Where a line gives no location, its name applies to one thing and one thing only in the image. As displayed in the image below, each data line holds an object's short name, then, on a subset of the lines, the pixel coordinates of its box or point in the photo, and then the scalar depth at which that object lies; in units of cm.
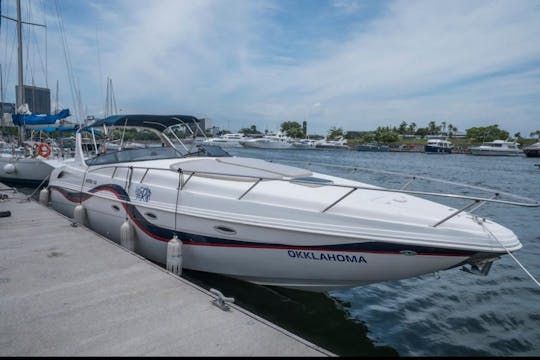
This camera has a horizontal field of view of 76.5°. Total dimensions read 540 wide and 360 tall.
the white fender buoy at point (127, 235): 540
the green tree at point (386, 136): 10344
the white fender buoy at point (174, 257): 462
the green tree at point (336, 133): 12231
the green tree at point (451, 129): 12121
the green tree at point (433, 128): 12125
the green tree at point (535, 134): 9710
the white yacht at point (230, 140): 7224
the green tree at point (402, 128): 11475
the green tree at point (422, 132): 11631
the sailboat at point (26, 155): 1332
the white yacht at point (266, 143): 7261
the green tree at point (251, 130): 11946
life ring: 1374
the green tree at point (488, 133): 9292
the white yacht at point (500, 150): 6075
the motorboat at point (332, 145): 8270
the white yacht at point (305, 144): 7869
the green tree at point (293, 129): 11194
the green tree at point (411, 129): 11604
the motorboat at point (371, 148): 8181
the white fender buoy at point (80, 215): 655
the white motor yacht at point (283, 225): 350
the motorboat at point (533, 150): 5416
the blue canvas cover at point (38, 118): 1339
